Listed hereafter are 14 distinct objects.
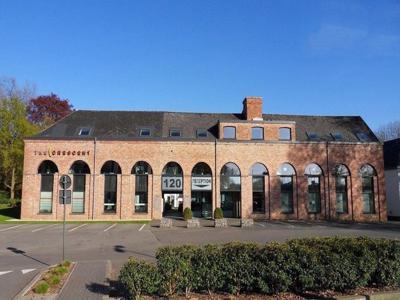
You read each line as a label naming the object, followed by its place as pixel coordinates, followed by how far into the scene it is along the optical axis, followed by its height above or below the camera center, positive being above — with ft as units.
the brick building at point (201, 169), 109.40 +5.47
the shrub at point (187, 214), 103.46 -6.37
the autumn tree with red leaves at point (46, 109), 183.01 +36.90
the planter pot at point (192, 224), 88.74 -7.62
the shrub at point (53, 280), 33.61 -7.58
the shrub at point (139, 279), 26.76 -5.91
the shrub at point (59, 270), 36.99 -7.52
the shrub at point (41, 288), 30.66 -7.54
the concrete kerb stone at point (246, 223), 89.87 -7.51
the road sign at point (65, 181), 46.55 +0.90
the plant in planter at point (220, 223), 89.81 -7.51
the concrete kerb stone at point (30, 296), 29.57 -7.82
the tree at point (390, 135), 200.85 +26.85
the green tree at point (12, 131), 139.74 +20.16
